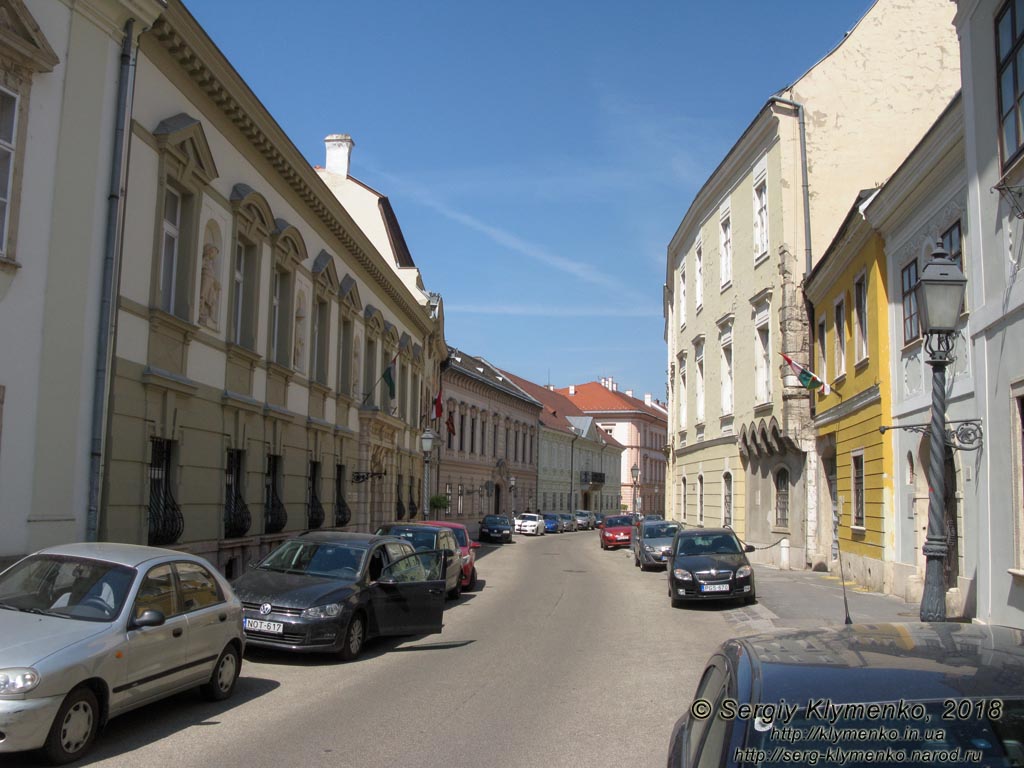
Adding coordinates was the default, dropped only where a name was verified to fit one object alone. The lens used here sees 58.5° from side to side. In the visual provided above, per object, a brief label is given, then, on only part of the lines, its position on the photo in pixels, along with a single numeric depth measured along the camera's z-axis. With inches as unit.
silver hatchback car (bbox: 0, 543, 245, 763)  242.4
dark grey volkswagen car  420.5
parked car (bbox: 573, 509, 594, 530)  2866.6
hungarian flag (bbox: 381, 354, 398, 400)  1162.5
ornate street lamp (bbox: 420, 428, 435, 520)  1156.6
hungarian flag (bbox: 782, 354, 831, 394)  903.7
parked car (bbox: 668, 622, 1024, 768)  110.3
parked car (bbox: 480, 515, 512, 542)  1852.9
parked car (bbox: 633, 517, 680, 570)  1096.2
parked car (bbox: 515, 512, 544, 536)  2293.3
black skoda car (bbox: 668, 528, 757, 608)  699.4
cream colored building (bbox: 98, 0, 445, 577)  546.3
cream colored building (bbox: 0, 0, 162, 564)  431.2
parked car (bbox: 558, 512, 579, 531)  2645.2
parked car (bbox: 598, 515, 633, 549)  1630.2
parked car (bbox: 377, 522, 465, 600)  749.3
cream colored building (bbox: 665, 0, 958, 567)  1027.9
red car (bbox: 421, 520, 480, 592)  824.1
